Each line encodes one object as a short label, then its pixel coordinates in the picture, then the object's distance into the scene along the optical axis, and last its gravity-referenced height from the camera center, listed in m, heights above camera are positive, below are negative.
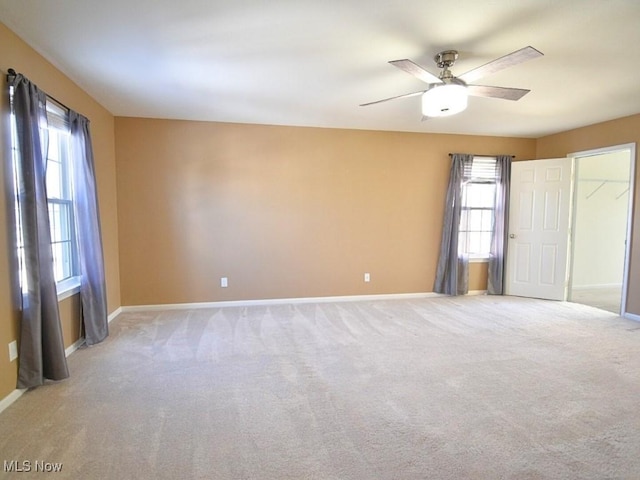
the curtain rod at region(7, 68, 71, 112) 2.21 +0.96
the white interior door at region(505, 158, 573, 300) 4.87 -0.19
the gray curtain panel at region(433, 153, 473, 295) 5.07 -0.31
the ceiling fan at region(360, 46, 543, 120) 2.33 +0.99
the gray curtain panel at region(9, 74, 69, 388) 2.26 -0.25
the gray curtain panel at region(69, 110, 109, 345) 3.10 -0.13
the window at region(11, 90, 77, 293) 2.95 +0.17
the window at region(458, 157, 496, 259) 5.19 +0.13
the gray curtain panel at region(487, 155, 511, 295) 5.23 -0.22
